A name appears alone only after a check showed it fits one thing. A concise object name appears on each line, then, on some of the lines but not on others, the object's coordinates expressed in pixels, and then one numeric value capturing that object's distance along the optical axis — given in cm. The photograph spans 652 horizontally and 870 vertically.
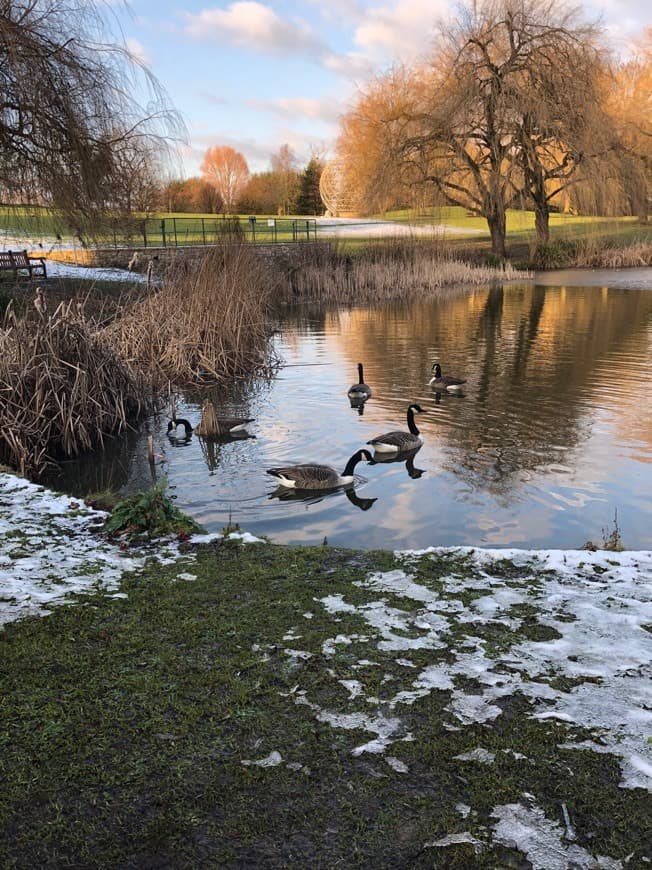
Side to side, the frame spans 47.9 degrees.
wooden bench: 2102
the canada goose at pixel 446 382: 1376
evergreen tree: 8019
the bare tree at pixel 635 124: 3462
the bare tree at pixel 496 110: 3272
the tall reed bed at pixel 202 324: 1444
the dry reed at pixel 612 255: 3728
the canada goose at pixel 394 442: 998
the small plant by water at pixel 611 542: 643
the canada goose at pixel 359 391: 1325
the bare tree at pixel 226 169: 9736
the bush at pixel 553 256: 3762
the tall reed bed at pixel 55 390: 945
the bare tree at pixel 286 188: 8006
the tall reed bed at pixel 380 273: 2922
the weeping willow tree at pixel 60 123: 1075
